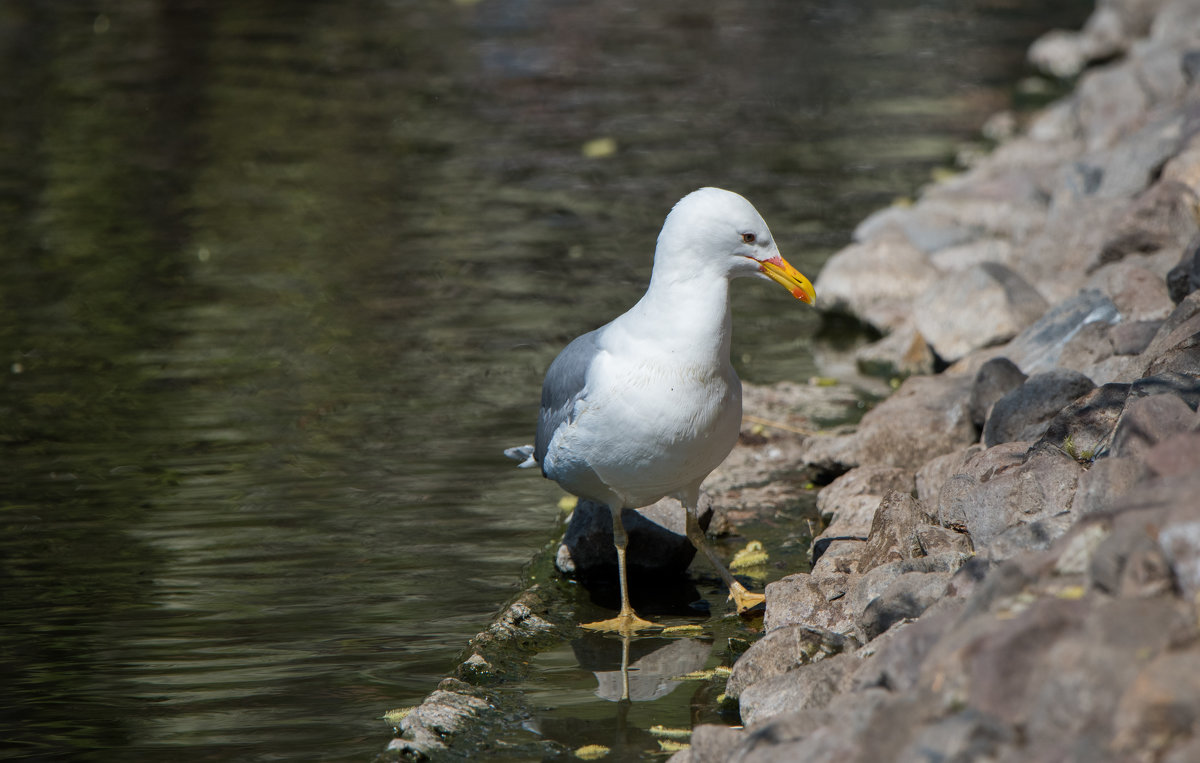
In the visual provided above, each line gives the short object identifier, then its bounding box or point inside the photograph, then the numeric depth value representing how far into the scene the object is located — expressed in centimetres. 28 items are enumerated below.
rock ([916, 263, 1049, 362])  1564
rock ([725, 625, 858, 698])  907
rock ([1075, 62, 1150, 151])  2323
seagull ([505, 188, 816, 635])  1016
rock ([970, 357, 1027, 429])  1253
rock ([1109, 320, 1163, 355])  1216
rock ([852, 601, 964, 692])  740
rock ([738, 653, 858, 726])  827
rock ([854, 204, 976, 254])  2000
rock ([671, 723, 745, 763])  791
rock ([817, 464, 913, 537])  1170
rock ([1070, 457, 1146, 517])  811
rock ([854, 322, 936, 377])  1670
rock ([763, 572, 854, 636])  989
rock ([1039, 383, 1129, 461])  1005
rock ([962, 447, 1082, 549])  946
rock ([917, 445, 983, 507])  1140
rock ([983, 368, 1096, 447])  1123
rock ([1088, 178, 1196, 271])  1548
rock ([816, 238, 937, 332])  1861
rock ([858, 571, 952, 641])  887
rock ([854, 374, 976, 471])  1289
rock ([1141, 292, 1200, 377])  1012
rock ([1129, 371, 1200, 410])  916
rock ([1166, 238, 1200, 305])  1259
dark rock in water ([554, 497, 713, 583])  1180
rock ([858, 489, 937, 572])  1016
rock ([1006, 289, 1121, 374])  1359
